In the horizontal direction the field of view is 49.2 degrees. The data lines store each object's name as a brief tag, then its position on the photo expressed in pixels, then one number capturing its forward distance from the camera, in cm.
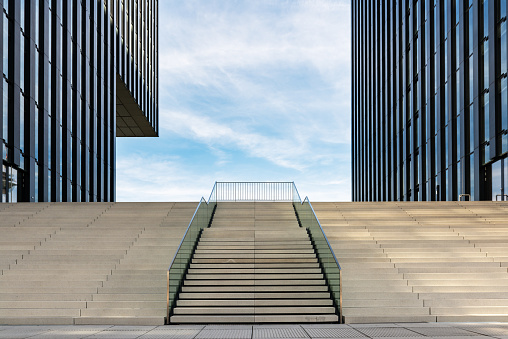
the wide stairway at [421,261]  1071
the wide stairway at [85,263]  1075
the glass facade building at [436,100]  2458
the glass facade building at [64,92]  2377
